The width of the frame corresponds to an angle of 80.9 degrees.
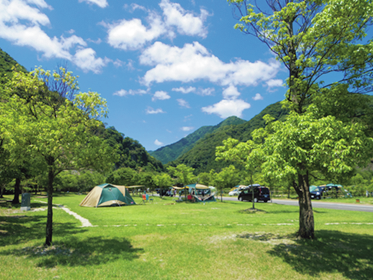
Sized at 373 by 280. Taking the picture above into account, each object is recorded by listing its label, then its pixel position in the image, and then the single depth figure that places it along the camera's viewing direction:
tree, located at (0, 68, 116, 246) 6.71
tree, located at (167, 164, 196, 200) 33.78
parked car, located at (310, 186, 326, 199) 32.88
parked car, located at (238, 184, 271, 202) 28.39
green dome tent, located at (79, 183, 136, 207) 22.72
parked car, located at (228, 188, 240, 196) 52.62
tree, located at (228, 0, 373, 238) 5.90
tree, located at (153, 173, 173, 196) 41.92
